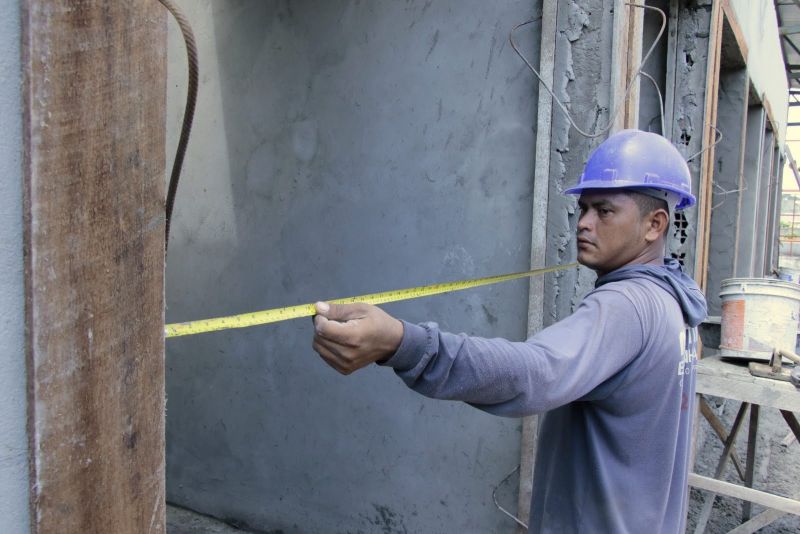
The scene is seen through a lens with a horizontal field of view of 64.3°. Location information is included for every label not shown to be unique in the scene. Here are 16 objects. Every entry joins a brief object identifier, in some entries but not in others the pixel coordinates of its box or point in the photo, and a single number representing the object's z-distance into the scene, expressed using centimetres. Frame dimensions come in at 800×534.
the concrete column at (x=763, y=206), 948
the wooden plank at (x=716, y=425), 454
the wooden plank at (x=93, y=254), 101
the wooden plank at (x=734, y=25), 526
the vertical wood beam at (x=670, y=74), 493
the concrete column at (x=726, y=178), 632
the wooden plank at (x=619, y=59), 302
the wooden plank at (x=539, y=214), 313
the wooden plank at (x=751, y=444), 444
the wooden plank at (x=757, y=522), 348
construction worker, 136
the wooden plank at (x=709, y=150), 481
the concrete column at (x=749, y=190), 771
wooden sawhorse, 336
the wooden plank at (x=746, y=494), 331
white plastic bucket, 368
